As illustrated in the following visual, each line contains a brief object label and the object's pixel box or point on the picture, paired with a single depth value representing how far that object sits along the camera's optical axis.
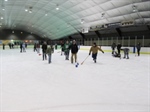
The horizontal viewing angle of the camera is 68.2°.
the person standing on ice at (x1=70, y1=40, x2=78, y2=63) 7.69
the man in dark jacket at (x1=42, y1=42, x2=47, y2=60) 8.87
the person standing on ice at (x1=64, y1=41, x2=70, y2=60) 9.04
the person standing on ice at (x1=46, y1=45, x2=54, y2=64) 7.66
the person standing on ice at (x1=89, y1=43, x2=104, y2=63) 8.02
